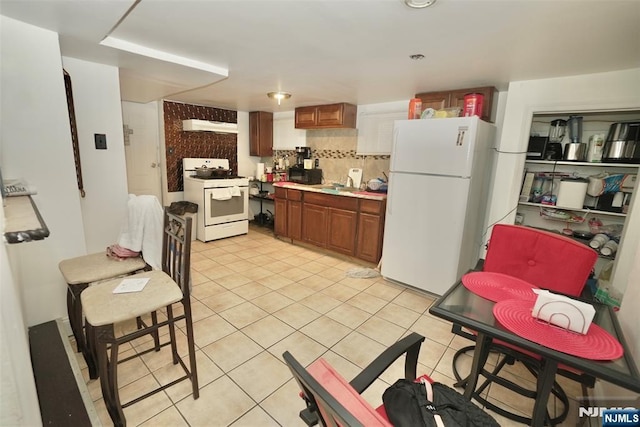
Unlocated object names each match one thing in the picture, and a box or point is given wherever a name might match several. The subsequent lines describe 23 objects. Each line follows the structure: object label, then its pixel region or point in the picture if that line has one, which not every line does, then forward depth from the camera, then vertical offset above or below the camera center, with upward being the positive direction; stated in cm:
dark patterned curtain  216 +17
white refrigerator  259 -30
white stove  426 -65
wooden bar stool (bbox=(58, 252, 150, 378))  161 -68
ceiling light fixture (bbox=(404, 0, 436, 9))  140 +78
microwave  452 -22
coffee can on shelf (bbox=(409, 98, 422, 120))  293 +58
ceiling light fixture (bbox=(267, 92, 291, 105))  345 +78
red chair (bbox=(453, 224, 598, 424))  155 -57
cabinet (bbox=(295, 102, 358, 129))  402 +66
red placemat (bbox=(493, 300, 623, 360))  107 -64
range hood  437 +48
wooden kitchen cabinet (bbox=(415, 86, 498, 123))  282 +71
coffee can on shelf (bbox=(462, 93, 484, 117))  263 +58
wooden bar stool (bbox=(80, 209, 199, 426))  129 -69
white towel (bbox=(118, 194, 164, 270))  182 -47
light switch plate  240 +10
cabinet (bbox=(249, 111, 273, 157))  518 +47
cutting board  419 -18
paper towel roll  527 -19
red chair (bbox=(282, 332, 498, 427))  59 -53
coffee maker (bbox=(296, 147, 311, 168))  475 +12
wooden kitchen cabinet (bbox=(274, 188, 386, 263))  351 -79
